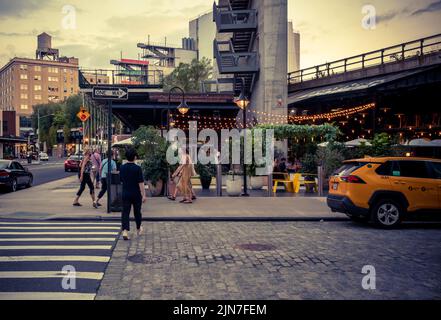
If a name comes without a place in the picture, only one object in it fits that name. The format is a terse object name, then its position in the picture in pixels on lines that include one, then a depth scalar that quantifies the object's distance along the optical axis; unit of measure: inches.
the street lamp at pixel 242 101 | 757.4
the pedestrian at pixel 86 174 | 567.2
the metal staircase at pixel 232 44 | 1465.3
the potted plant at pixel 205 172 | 821.2
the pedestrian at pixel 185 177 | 615.8
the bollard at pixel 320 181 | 738.5
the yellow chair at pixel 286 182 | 807.7
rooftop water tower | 6215.6
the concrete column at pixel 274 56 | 1385.3
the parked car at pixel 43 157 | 3257.9
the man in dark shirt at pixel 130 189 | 370.6
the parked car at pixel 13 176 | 807.9
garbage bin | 533.6
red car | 1634.5
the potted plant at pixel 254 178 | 862.5
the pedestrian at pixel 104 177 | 560.4
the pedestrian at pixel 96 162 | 710.9
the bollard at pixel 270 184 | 732.0
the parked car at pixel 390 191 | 436.8
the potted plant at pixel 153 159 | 697.6
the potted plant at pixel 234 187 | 725.3
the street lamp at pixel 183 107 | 1026.8
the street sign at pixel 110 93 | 519.5
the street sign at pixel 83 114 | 874.8
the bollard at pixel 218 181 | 735.1
